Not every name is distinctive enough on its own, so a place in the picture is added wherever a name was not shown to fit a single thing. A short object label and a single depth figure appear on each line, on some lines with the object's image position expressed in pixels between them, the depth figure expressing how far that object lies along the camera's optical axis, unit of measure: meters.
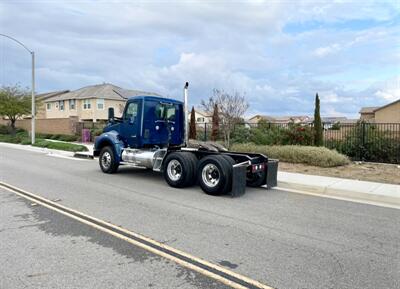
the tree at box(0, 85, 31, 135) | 36.81
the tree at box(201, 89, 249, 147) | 20.31
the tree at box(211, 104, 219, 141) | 21.27
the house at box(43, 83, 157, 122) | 49.62
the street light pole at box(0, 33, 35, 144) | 27.92
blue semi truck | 9.08
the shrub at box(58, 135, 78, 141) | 31.91
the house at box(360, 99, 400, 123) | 50.47
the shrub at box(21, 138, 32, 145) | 29.80
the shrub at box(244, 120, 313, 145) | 17.88
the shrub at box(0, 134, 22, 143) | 32.86
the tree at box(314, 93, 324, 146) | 17.55
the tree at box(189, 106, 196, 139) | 23.59
